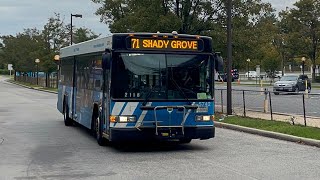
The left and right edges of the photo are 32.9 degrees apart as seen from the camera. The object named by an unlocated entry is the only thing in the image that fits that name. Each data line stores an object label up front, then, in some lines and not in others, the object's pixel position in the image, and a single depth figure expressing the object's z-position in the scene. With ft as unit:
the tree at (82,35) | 220.84
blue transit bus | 40.01
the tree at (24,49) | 231.46
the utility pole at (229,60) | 68.26
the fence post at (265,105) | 71.61
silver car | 137.69
